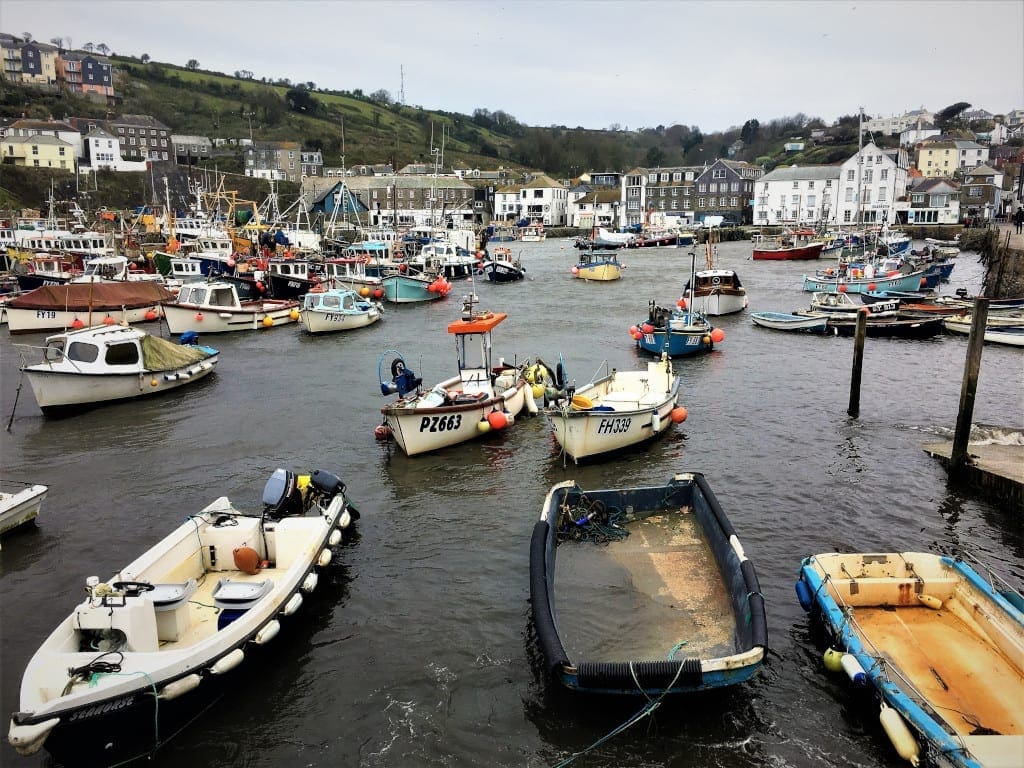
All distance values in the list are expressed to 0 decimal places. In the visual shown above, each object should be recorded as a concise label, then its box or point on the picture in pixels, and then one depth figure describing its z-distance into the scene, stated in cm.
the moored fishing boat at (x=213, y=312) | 3266
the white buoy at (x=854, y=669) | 791
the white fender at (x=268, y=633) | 860
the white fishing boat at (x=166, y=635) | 708
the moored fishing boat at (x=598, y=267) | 5575
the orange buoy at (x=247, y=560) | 1021
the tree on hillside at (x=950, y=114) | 18838
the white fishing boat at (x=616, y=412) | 1602
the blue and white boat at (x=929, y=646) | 704
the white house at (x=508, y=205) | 11731
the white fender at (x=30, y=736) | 663
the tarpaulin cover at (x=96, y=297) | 3334
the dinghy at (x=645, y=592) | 777
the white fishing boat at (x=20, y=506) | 1277
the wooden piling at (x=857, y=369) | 1977
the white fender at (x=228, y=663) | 793
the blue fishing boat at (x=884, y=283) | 4116
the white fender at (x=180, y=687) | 746
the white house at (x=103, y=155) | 9612
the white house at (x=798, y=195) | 9888
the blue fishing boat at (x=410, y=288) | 4381
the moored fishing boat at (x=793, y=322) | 3347
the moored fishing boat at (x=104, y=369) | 2086
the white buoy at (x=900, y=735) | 706
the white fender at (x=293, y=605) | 923
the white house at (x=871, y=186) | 9525
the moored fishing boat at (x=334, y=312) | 3353
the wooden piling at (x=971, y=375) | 1454
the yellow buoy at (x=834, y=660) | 849
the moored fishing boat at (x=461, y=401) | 1656
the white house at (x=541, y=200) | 11581
